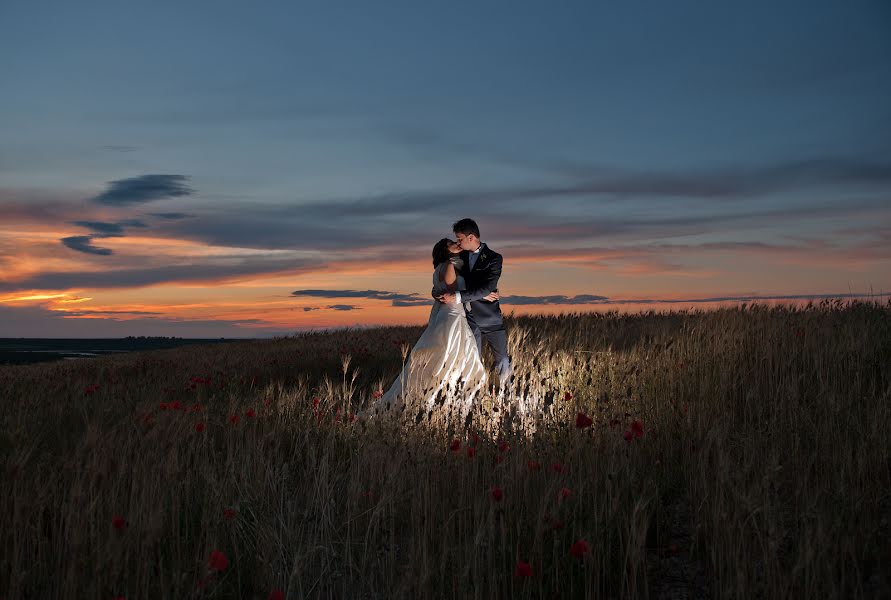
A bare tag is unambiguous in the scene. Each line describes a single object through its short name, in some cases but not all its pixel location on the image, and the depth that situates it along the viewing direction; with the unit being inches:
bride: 311.6
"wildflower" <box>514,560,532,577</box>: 98.7
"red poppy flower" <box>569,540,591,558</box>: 107.1
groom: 321.4
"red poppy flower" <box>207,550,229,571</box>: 92.4
